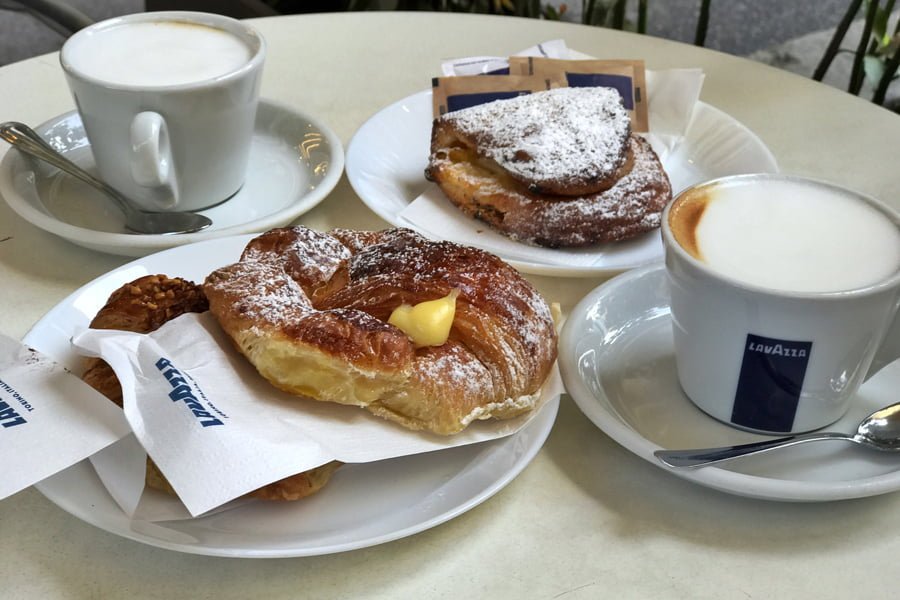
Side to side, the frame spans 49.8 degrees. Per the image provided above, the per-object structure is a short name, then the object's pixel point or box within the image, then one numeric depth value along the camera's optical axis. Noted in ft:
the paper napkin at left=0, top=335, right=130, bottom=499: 2.10
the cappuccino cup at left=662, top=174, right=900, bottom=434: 2.38
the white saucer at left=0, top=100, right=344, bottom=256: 3.37
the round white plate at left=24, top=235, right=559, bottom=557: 2.10
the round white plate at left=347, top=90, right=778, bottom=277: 3.70
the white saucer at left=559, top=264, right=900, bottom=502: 2.29
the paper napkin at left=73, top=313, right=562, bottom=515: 2.08
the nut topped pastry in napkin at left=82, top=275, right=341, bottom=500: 2.43
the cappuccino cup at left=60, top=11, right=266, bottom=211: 3.43
